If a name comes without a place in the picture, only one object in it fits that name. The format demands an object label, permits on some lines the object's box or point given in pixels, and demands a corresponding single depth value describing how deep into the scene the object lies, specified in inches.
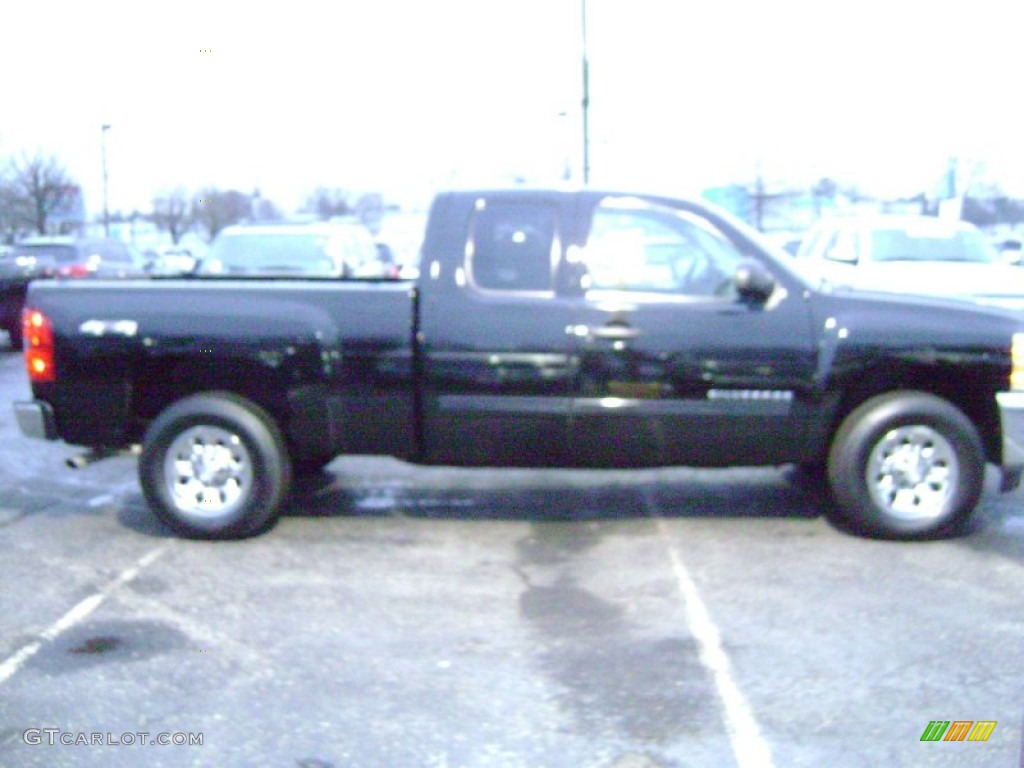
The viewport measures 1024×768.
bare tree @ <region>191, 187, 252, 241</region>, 1483.8
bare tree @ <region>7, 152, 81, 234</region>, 1859.7
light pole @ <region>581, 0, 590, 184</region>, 861.7
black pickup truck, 264.8
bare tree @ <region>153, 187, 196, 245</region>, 1640.9
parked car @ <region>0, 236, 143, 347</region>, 682.2
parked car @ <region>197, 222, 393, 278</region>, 559.8
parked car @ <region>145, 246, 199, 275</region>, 551.2
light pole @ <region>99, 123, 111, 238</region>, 1650.1
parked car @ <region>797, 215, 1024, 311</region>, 484.4
